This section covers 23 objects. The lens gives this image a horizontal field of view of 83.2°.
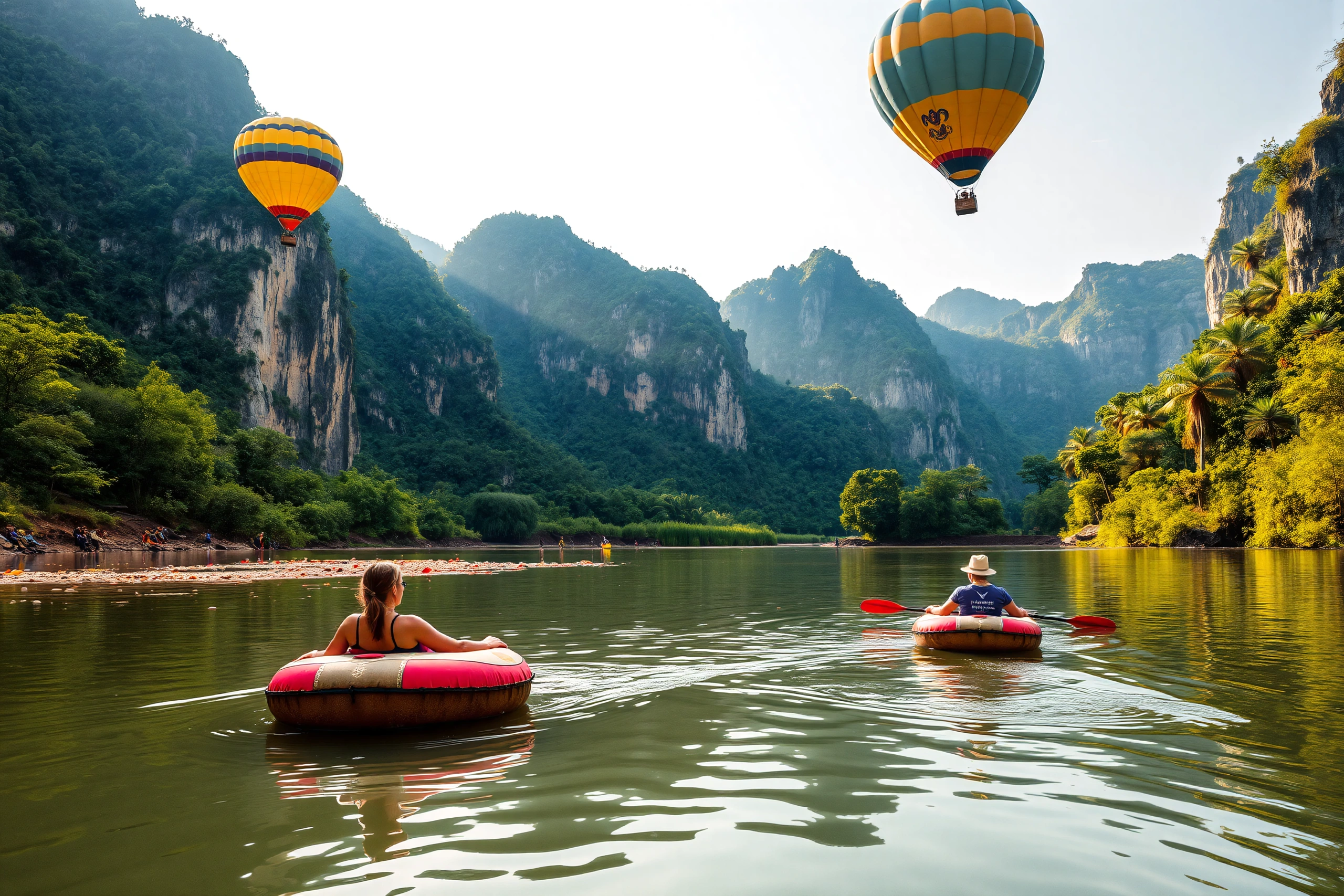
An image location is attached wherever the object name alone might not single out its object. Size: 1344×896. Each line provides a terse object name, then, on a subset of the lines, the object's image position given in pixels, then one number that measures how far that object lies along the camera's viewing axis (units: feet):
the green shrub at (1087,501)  222.07
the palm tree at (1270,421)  140.05
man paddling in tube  36.37
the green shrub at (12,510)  111.86
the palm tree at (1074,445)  259.80
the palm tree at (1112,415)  223.51
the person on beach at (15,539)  110.83
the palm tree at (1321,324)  137.28
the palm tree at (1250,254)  217.36
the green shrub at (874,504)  322.34
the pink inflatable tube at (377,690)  20.93
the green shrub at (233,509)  169.68
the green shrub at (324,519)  206.18
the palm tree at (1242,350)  154.30
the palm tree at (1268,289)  185.16
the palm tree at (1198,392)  154.30
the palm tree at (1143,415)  203.31
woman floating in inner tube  21.97
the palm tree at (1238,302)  188.96
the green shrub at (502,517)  313.53
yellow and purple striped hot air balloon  148.05
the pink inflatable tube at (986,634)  34.35
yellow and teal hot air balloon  75.05
